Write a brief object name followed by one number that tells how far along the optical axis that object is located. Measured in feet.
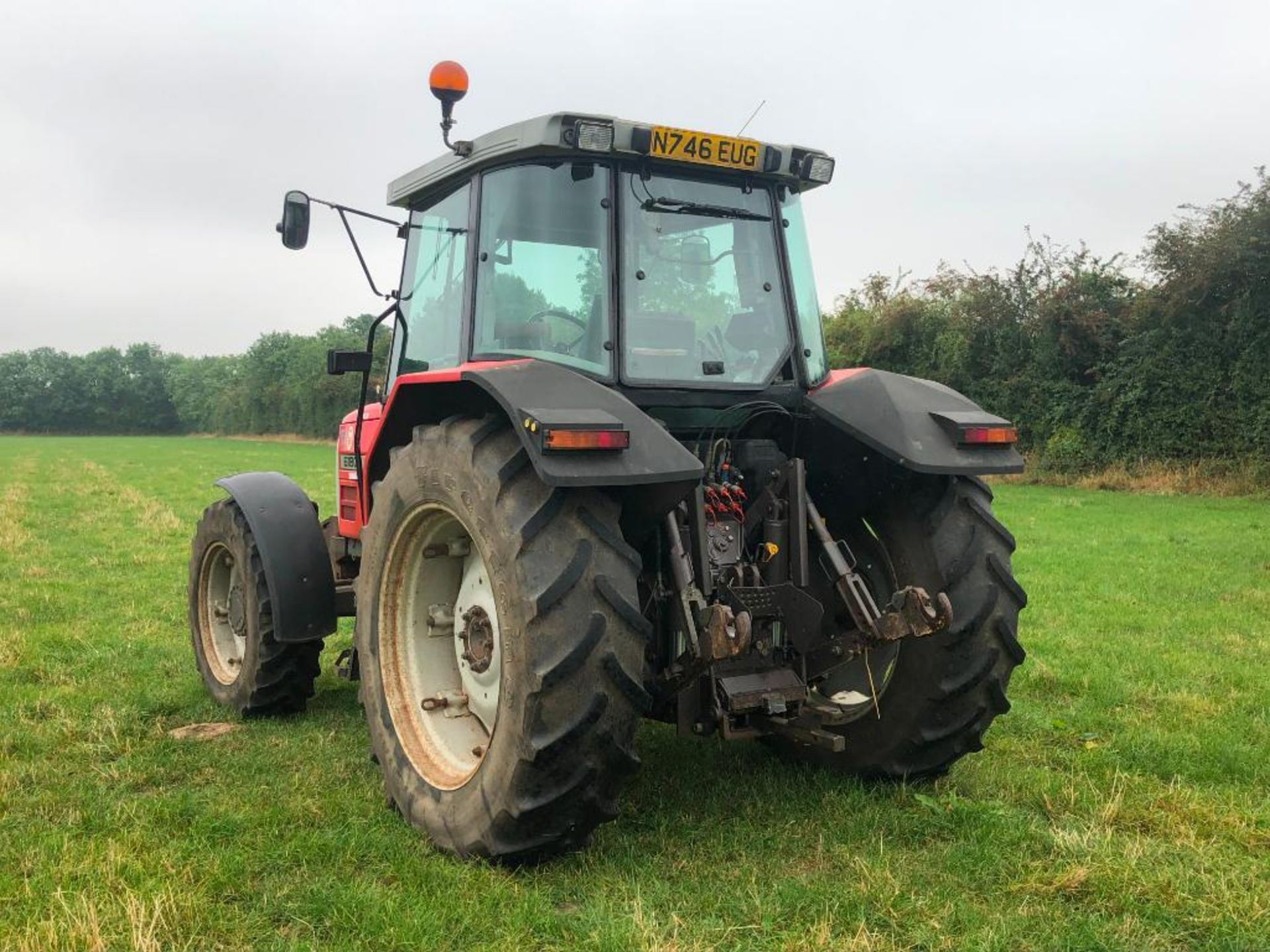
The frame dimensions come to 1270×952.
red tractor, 10.23
